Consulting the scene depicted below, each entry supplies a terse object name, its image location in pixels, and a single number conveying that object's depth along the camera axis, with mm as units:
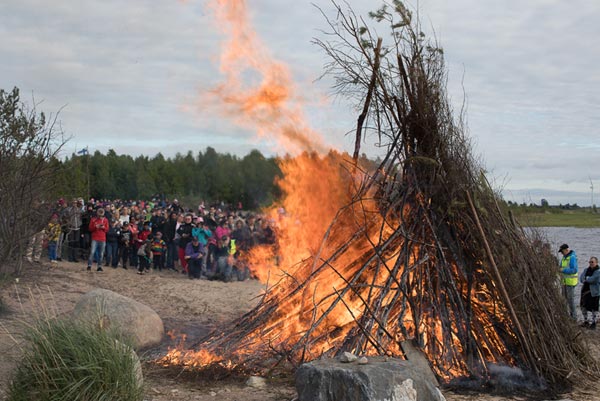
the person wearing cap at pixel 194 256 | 16531
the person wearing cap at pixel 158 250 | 17033
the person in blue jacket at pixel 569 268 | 12953
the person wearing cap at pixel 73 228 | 15109
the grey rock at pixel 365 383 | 5488
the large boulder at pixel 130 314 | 9031
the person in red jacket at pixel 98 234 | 15406
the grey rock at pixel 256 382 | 6977
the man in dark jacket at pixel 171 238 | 17406
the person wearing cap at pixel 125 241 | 16422
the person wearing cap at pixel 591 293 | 12484
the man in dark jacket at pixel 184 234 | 16797
